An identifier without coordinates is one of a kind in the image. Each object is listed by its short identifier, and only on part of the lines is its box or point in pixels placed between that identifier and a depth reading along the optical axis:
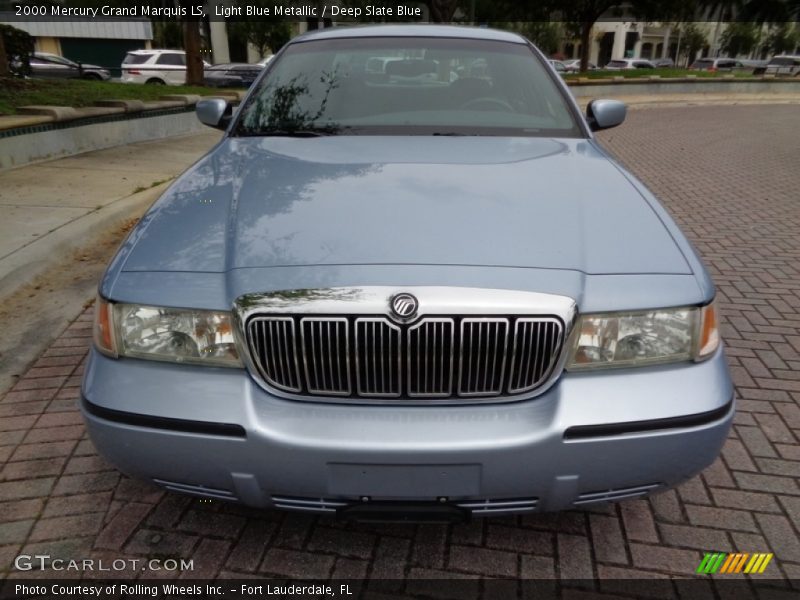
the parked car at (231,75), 21.05
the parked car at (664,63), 51.12
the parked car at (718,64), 45.64
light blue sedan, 1.75
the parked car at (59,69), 24.40
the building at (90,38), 36.28
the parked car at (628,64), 42.54
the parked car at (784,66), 37.78
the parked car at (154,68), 22.29
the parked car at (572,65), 37.20
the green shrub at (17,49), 11.88
